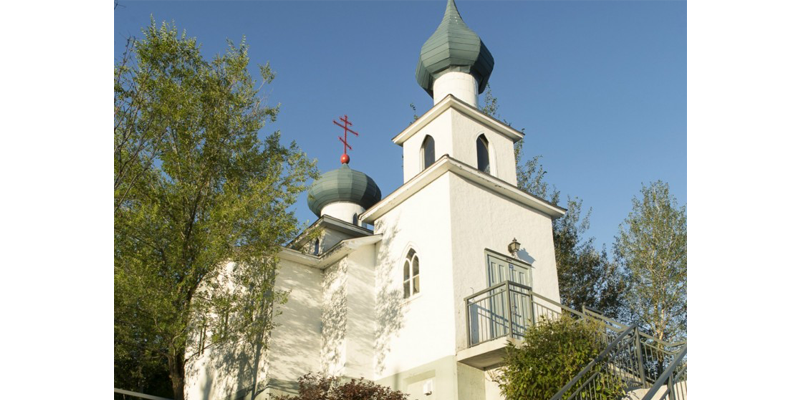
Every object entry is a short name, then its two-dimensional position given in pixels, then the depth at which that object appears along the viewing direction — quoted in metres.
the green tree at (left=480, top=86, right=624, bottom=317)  24.00
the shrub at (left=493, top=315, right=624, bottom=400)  11.17
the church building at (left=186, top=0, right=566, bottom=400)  13.90
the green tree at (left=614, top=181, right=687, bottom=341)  22.64
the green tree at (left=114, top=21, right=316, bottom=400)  11.55
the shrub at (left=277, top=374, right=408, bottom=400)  11.98
